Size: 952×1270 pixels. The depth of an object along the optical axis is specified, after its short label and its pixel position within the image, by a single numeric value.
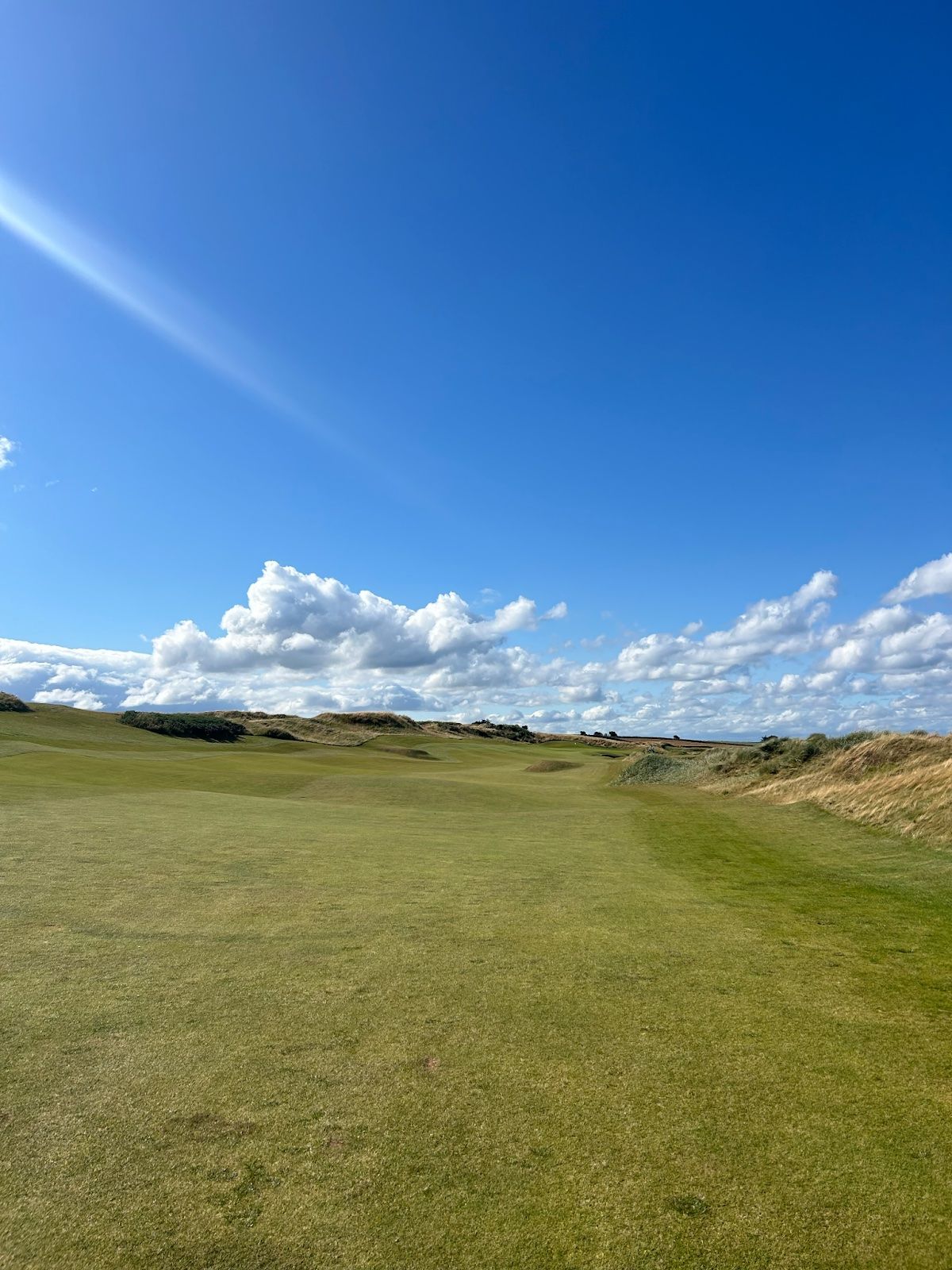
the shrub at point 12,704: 74.25
